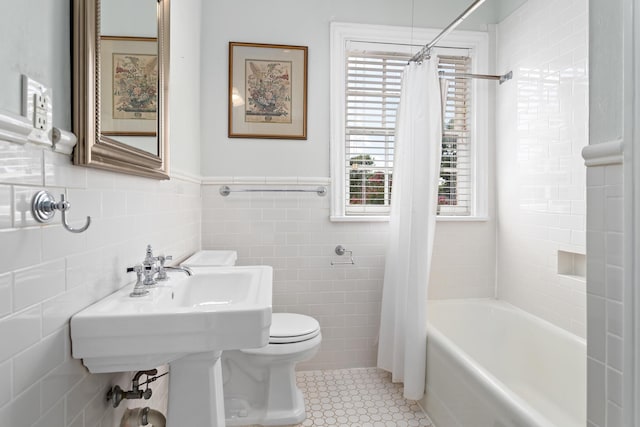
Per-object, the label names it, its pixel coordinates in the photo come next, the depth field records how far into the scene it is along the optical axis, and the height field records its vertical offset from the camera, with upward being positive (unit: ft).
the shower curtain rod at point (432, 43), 6.14 +3.15
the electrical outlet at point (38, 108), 2.41 +0.68
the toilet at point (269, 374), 6.21 -2.87
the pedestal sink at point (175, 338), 3.02 -1.04
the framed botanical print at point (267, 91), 8.13 +2.61
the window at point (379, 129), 8.50 +1.92
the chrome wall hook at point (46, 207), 2.56 +0.02
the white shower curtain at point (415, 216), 6.88 -0.07
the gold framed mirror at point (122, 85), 3.03 +1.27
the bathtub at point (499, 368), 4.89 -2.57
